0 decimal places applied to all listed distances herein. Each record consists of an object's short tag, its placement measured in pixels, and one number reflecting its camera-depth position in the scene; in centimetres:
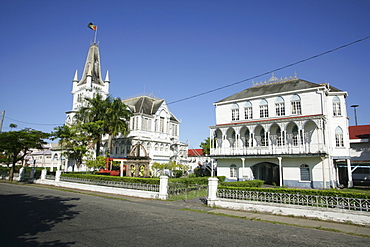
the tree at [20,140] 2975
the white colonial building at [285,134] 2591
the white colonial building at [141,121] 4000
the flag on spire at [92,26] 4513
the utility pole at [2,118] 3417
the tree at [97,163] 2946
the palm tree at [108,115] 3484
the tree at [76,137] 3269
